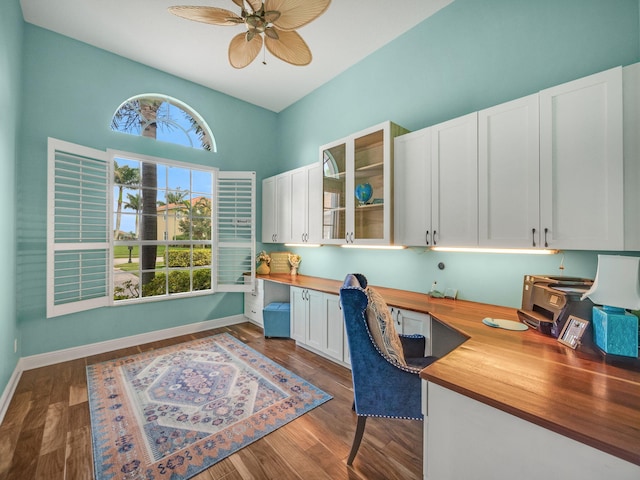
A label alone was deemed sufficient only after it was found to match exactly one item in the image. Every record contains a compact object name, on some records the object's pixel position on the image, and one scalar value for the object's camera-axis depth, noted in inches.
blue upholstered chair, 62.3
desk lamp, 50.4
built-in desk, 32.3
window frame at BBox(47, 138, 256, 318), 110.4
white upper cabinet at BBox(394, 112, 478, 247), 85.9
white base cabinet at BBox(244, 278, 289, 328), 156.9
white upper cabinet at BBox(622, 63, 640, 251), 60.2
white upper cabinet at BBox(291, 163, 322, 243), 139.5
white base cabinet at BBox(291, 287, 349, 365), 113.7
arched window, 141.4
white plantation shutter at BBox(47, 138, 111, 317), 111.0
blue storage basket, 144.5
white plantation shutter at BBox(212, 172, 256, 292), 166.6
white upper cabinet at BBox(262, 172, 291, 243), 161.2
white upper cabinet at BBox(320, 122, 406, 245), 105.8
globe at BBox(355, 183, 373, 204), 113.0
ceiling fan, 74.7
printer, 60.3
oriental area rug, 68.2
